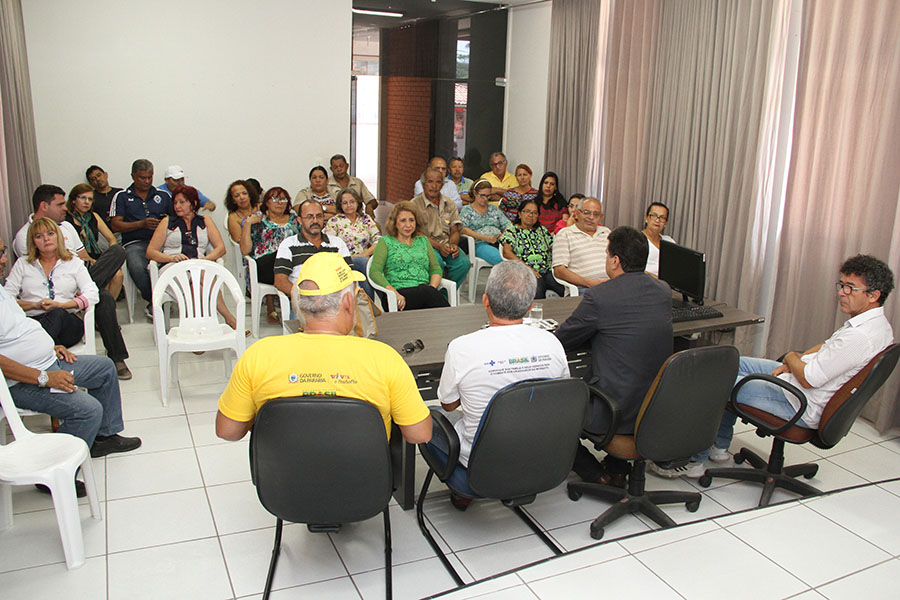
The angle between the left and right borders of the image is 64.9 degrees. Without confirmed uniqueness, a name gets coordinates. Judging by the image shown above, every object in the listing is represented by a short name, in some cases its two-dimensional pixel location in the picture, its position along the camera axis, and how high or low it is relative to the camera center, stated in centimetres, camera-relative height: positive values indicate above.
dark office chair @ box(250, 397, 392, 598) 222 -108
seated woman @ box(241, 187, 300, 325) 577 -85
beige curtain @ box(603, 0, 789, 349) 517 +6
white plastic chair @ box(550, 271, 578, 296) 539 -120
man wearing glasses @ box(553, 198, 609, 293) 516 -86
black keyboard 396 -101
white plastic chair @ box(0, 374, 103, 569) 264 -130
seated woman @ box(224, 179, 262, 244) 605 -72
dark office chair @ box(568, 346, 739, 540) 283 -115
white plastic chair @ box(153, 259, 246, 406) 430 -124
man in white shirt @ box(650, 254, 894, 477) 307 -90
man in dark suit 307 -87
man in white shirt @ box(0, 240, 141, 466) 308 -115
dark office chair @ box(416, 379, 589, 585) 248 -112
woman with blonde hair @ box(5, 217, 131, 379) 404 -97
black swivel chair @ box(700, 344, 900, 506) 302 -131
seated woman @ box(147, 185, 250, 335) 542 -90
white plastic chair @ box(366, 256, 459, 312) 552 -126
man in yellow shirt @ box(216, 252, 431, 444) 227 -77
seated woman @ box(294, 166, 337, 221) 689 -68
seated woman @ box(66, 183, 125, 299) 493 -91
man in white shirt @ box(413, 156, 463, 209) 746 -65
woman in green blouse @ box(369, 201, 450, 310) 500 -96
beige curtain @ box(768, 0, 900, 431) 426 -21
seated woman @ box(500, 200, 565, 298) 579 -95
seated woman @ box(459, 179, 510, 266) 673 -89
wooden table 307 -100
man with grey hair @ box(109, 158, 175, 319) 594 -79
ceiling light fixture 780 +120
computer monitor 402 -80
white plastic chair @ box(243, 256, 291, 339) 544 -129
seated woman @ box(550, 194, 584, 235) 621 -76
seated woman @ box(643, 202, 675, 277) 521 -66
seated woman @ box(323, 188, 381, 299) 582 -84
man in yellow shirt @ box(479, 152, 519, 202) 798 -55
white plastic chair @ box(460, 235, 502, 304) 663 -127
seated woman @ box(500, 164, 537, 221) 743 -71
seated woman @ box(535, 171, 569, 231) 714 -74
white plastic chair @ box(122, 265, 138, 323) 578 -137
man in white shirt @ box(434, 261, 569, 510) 262 -83
